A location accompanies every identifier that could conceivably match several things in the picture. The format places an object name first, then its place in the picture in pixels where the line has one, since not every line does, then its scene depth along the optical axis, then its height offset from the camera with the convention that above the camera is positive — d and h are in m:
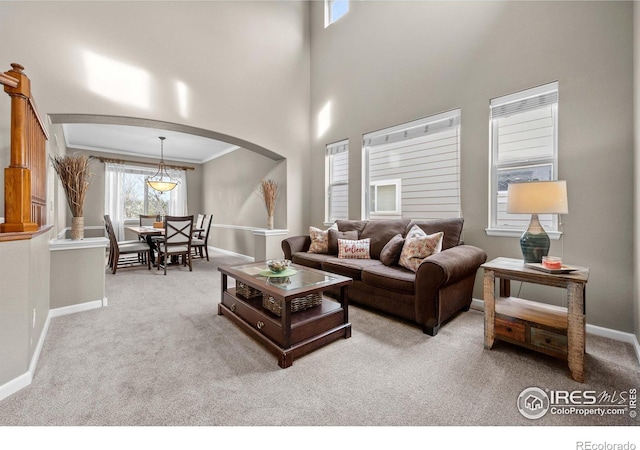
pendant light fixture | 5.87 +1.22
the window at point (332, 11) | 4.78 +3.80
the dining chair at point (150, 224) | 5.07 -0.01
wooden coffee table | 1.88 -0.71
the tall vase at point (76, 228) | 2.89 -0.05
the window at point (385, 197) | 3.92 +0.38
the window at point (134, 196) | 6.94 +0.75
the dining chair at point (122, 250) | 4.56 -0.45
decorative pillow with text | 3.48 -0.33
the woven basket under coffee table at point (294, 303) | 2.14 -0.65
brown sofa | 2.27 -0.51
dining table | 4.94 -0.19
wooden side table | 1.68 -0.67
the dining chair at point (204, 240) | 5.40 -0.34
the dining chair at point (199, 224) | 6.25 -0.01
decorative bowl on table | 2.33 -0.37
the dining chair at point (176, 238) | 4.67 -0.25
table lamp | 1.90 +0.13
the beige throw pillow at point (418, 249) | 2.69 -0.26
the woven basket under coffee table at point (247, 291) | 2.50 -0.63
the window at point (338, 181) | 4.61 +0.73
